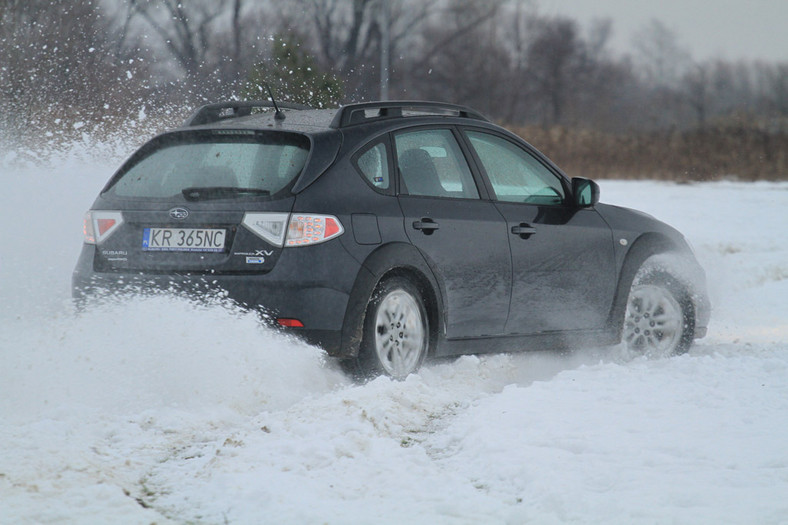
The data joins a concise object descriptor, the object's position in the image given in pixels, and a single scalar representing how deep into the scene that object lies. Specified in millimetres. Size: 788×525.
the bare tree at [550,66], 112875
